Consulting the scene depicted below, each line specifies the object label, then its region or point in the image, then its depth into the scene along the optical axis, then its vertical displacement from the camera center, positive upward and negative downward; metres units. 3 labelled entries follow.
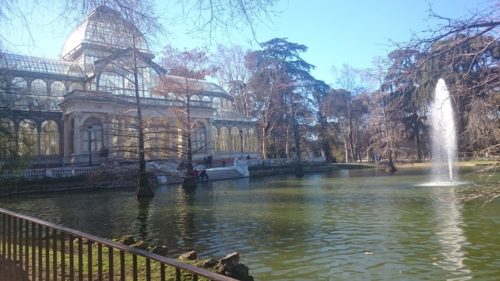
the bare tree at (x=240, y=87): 54.00 +9.76
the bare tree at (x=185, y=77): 28.05 +5.96
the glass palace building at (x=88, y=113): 20.94 +5.07
